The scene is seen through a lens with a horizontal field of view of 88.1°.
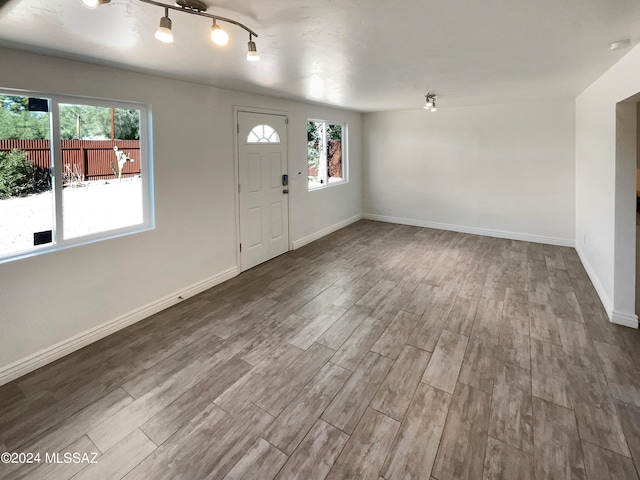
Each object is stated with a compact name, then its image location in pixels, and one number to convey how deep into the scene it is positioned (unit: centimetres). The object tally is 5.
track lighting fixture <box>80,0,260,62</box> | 158
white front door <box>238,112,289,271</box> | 434
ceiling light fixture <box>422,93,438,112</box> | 457
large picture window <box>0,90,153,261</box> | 242
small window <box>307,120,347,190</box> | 596
